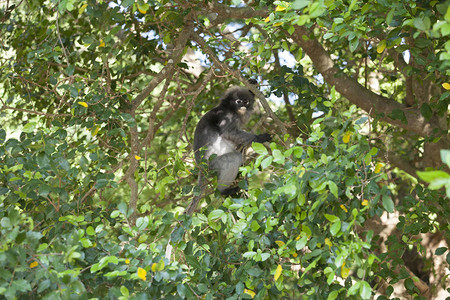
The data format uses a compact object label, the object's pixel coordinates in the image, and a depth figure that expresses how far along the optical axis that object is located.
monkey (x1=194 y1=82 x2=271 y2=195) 9.14
